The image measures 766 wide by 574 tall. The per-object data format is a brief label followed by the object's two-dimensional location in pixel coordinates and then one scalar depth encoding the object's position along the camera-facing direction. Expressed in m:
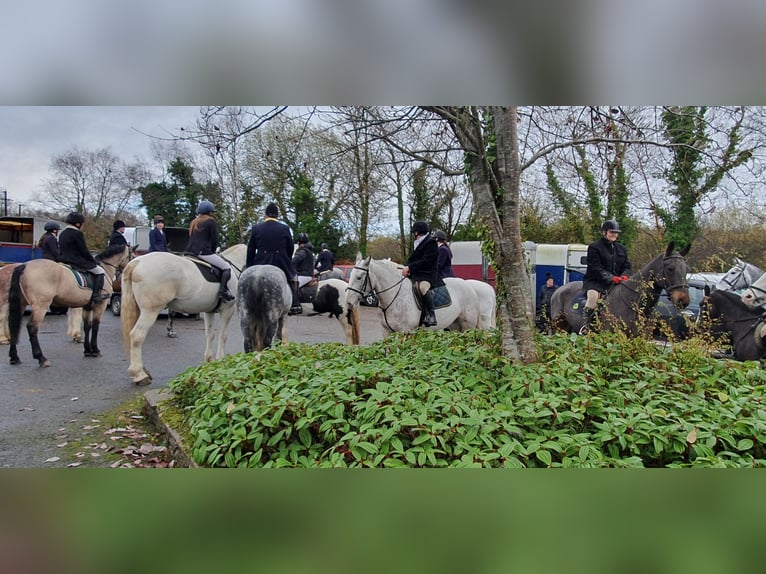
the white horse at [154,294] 5.32
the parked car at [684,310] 4.92
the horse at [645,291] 4.99
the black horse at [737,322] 5.16
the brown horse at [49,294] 4.59
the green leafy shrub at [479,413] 2.60
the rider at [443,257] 5.59
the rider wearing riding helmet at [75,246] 4.26
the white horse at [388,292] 6.29
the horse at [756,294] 5.13
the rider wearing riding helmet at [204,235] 4.76
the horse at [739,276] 4.87
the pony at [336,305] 6.88
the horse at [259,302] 5.16
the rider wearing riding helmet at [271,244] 5.20
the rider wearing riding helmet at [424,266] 5.55
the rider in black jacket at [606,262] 4.98
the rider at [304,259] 5.71
